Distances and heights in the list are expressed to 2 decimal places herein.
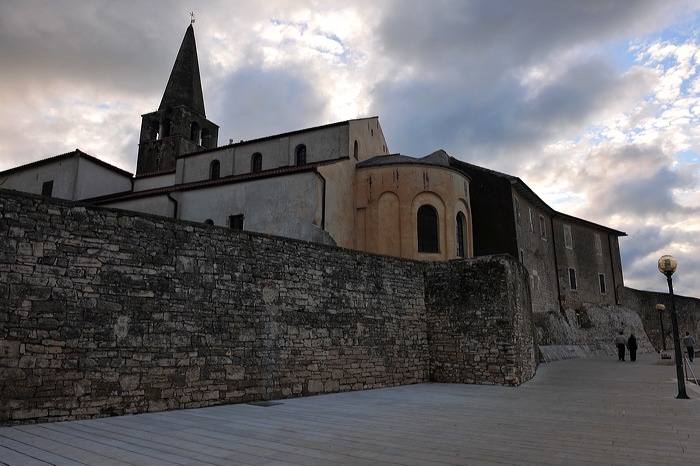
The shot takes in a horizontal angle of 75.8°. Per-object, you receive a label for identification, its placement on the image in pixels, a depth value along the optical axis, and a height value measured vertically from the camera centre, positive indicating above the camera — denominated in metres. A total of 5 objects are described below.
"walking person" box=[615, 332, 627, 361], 24.41 -0.96
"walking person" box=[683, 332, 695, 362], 21.05 -0.64
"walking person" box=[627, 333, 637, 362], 24.47 -1.11
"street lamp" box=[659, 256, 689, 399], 10.85 +0.45
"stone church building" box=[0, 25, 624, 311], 20.11 +6.34
